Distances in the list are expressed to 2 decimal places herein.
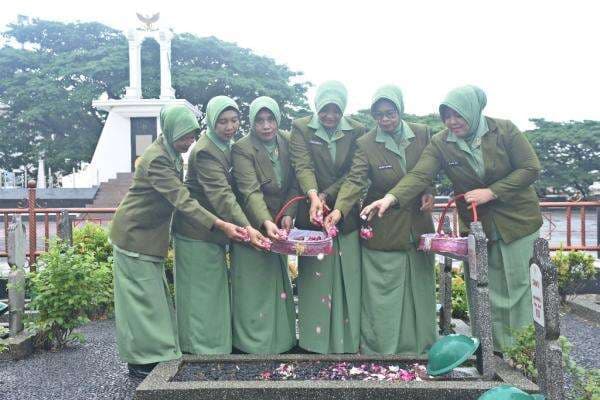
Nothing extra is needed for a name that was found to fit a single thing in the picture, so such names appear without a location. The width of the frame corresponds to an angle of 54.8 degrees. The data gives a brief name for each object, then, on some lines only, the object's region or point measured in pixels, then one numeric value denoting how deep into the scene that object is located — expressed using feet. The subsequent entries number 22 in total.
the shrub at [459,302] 19.43
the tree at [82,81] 86.48
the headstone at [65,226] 22.72
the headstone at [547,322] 9.16
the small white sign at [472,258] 11.07
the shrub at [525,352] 11.16
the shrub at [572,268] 22.25
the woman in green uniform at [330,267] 13.92
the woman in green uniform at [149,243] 12.91
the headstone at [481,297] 10.94
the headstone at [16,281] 17.16
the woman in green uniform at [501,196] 12.85
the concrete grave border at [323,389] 10.54
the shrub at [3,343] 13.64
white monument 75.15
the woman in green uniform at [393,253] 13.56
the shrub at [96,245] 21.99
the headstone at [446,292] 14.81
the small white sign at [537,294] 9.42
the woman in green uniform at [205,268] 13.58
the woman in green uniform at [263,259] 13.56
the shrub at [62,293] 16.62
